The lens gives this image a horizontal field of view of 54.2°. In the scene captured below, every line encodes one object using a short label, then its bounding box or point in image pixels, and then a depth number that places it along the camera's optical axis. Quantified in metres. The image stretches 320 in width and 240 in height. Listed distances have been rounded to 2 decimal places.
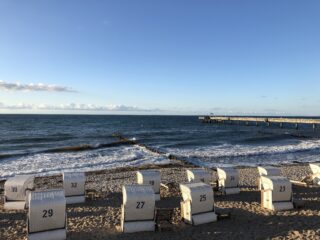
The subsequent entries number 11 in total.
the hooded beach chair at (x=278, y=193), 10.72
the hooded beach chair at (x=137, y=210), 8.76
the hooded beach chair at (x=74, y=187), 12.06
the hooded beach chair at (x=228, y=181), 13.16
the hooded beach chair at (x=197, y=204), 9.30
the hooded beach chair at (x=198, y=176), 13.01
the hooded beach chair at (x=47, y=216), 7.88
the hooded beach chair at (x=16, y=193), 11.20
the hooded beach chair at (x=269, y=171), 13.70
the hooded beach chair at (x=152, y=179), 12.34
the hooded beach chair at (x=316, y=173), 14.85
